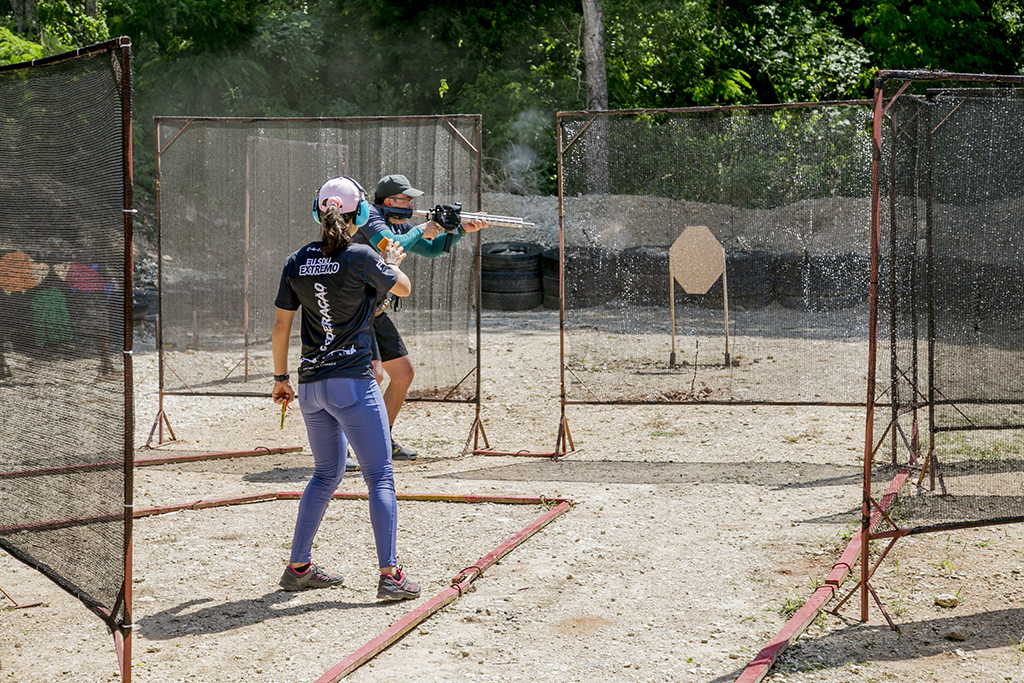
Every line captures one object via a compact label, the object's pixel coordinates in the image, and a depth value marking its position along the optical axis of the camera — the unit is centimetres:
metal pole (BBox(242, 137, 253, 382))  926
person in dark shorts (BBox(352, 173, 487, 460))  657
